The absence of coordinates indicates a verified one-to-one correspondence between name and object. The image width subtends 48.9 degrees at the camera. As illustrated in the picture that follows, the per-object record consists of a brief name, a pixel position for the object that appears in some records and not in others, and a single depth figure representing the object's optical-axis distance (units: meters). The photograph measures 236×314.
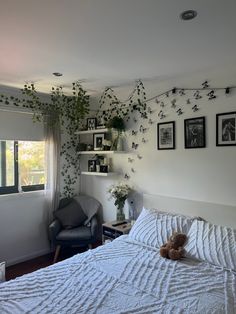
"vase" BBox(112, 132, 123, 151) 3.70
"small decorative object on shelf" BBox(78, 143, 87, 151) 4.16
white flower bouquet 3.50
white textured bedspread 1.60
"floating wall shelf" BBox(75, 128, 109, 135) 3.70
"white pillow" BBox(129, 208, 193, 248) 2.58
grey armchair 3.51
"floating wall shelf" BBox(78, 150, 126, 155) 3.61
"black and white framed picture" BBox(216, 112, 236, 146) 2.62
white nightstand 2.31
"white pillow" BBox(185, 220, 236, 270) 2.12
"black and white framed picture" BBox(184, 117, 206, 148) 2.86
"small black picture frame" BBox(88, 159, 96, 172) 4.01
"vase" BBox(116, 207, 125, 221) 3.59
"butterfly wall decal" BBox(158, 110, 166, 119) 3.23
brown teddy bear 2.25
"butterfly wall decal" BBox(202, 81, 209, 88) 2.82
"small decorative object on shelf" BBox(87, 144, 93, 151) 4.09
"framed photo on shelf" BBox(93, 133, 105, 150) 3.90
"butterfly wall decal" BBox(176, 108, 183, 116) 3.05
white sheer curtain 3.86
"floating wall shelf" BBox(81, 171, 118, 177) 3.76
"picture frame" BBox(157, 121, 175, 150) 3.14
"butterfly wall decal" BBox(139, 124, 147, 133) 3.44
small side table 3.20
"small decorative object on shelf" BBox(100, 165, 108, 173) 3.83
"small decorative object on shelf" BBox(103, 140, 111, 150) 3.73
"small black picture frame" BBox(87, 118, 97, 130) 3.97
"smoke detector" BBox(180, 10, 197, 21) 1.62
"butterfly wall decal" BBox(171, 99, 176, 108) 3.11
